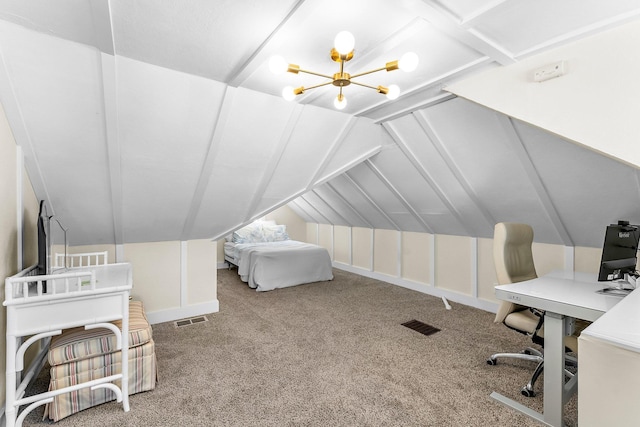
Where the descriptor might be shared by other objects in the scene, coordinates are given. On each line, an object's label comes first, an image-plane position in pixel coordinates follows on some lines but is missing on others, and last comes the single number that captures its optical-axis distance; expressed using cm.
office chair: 198
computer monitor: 195
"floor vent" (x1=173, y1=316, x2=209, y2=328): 326
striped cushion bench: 180
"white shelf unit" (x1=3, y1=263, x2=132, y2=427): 161
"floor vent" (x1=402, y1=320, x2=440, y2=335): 308
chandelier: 136
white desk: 163
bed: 461
